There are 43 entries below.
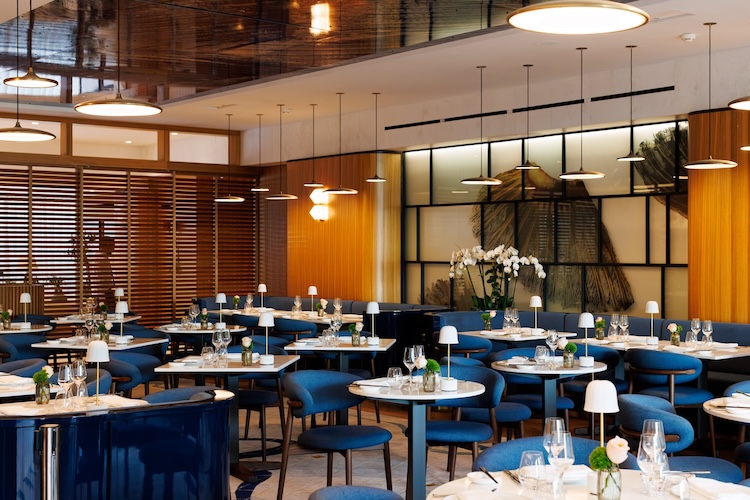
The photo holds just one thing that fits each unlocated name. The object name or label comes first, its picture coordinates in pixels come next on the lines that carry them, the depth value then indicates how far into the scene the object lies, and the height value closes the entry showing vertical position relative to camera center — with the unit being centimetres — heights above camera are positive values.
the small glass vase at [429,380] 566 -75
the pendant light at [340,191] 1281 +87
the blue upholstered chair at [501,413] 668 -113
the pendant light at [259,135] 1643 +207
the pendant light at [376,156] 1387 +147
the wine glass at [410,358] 577 -63
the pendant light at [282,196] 1413 +88
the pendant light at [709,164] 877 +86
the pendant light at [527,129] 1082 +159
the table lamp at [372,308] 952 -54
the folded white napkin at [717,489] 321 -82
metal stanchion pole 392 -87
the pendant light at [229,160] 1686 +169
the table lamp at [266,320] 746 -52
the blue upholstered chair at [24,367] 638 -80
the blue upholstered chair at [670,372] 736 -92
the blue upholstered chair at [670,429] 485 -96
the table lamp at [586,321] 813 -57
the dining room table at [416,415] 547 -95
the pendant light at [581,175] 1008 +86
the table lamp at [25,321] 1080 -79
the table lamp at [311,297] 1270 -67
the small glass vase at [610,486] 299 -73
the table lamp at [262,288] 1365 -50
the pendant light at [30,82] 678 +127
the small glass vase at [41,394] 519 -77
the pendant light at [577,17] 350 +92
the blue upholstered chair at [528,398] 750 -115
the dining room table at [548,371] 679 -84
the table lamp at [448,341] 568 -55
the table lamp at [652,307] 908 -50
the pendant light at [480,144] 1110 +154
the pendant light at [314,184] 1367 +102
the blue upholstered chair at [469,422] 599 -112
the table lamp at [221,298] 1283 -60
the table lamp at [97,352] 498 -52
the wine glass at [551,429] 317 -58
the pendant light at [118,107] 635 +101
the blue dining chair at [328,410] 577 -104
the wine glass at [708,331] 859 -69
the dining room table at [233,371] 682 -84
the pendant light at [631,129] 984 +149
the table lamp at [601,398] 314 -48
